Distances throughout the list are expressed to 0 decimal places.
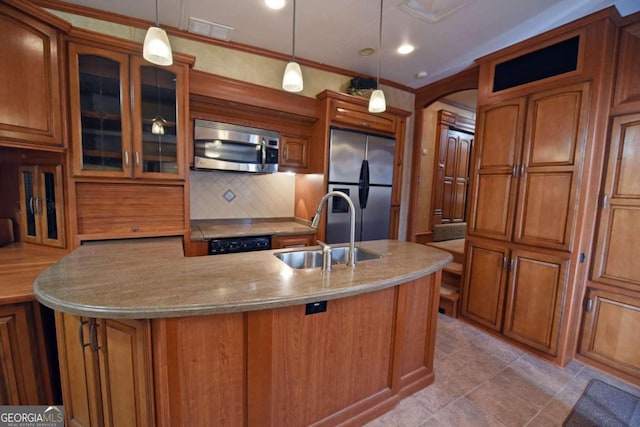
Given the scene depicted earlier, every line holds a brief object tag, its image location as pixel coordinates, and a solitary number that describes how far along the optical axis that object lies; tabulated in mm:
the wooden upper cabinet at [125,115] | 1858
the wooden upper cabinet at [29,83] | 1535
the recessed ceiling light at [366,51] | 2689
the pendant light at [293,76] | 1573
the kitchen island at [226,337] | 1023
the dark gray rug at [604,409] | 1623
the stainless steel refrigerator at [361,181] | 2971
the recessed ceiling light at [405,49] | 2584
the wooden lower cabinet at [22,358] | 1325
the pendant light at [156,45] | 1318
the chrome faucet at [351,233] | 1485
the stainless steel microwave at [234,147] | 2545
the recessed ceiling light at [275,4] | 1991
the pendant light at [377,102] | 1858
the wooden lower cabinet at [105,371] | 1036
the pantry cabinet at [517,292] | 2172
